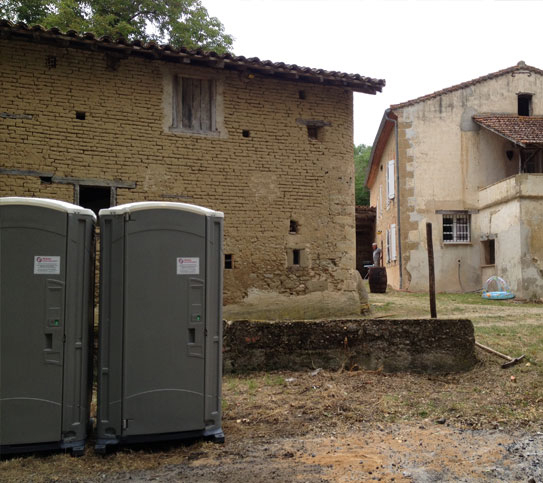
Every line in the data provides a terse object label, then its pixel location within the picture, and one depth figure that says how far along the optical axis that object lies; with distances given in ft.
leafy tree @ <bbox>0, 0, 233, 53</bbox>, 51.98
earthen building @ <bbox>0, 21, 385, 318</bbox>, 28.89
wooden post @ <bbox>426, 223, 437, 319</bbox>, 26.45
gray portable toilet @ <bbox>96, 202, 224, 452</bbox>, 13.60
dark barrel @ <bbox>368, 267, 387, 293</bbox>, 55.52
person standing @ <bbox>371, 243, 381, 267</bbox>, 62.93
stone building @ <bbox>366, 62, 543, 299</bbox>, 60.49
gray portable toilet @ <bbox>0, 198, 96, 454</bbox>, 13.08
